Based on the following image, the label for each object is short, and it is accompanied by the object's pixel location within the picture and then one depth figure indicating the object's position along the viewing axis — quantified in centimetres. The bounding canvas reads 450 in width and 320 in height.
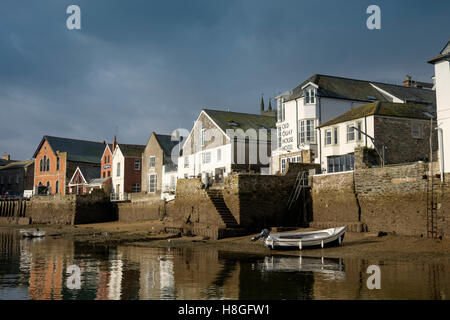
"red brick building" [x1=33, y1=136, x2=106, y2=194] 6750
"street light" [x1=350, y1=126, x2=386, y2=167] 2891
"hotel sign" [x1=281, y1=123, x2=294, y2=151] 3778
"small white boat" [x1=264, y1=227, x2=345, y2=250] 2372
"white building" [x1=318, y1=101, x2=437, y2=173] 3025
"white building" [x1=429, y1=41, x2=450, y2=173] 2223
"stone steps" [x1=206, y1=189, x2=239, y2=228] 3003
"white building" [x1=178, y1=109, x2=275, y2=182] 4278
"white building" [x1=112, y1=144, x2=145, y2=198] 5747
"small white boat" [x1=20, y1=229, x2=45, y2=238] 3818
